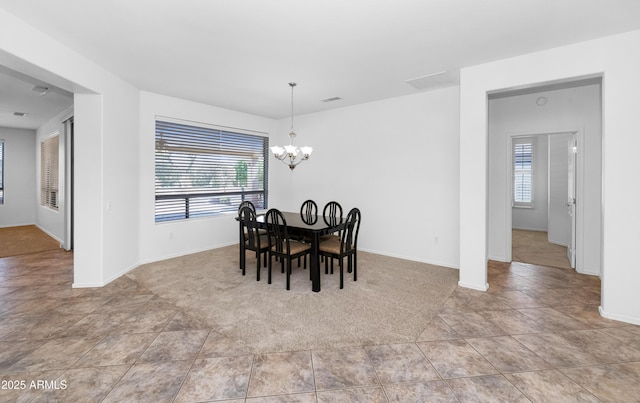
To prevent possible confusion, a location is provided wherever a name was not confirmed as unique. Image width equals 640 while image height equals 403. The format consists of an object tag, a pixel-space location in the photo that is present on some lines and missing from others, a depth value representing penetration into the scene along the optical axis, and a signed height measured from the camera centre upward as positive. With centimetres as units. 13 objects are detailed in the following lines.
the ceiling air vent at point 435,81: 378 +160
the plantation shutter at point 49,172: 624 +57
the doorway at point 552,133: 397 +78
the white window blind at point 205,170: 491 +50
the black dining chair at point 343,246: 351 -63
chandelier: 402 +64
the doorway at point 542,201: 466 -13
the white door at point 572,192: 425 +5
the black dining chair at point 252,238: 377 -59
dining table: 341 -41
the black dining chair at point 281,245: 345 -62
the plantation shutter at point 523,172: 740 +61
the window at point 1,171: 737 +63
